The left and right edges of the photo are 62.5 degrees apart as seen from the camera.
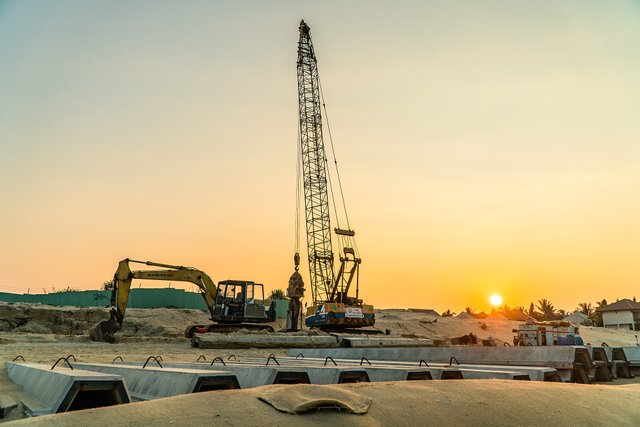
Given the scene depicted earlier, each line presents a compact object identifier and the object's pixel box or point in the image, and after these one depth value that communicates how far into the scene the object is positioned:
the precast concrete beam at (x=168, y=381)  6.35
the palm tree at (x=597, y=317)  74.92
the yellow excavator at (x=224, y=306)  28.09
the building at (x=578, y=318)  79.06
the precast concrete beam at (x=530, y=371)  9.14
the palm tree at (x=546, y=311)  82.19
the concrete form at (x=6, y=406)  6.80
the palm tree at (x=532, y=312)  85.88
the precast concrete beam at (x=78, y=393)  5.70
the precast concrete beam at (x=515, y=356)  12.91
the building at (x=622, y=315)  70.00
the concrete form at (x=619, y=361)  15.61
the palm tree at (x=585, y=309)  88.96
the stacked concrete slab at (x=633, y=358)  16.14
